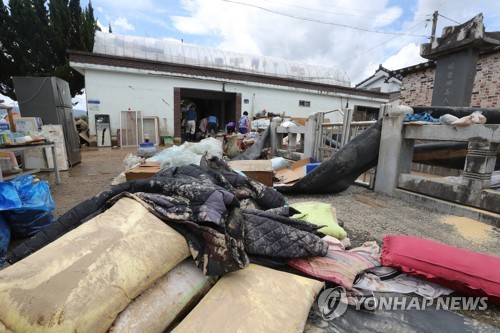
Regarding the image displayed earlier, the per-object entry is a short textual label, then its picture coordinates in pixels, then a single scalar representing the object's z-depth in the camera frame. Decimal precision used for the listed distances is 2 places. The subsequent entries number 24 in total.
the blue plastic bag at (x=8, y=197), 2.27
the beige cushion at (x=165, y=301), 1.00
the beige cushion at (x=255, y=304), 1.02
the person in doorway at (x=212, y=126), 12.85
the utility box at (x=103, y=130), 10.64
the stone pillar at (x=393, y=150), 3.45
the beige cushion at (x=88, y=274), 0.88
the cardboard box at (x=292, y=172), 4.13
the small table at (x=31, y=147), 3.66
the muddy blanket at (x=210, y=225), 1.34
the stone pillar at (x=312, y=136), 5.55
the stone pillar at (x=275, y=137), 7.11
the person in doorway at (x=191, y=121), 13.16
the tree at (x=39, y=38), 13.93
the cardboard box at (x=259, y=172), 3.73
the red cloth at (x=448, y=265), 1.43
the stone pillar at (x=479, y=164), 2.64
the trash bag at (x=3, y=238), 2.10
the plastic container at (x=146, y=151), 5.60
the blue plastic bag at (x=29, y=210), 2.37
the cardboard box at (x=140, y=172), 3.34
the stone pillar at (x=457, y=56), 5.20
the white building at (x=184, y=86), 10.80
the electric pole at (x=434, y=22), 14.06
